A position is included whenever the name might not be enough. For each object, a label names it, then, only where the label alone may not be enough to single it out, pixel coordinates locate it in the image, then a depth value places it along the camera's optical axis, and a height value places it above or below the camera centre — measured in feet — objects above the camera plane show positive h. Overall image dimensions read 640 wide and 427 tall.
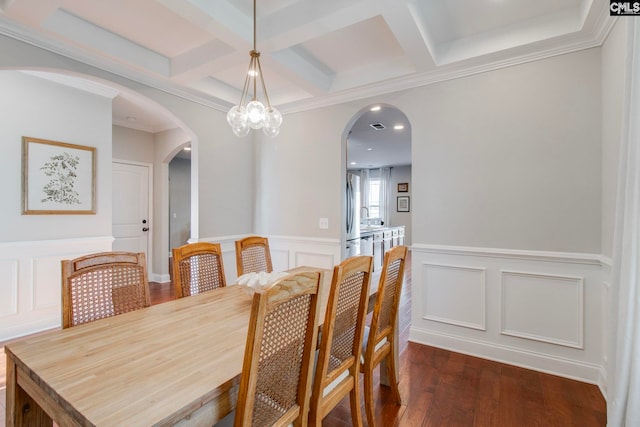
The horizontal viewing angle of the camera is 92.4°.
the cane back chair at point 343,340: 4.29 -2.04
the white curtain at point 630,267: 4.73 -0.86
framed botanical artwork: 10.33 +1.12
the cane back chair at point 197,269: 6.58 -1.35
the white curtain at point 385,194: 32.22 +1.81
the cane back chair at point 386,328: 5.67 -2.37
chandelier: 7.00 +2.18
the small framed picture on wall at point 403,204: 31.12 +0.75
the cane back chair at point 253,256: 7.89 -1.24
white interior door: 15.93 +0.14
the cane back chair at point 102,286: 4.93 -1.35
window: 32.91 +1.42
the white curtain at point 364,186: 33.42 +2.68
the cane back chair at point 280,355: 3.12 -1.65
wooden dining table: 2.85 -1.80
